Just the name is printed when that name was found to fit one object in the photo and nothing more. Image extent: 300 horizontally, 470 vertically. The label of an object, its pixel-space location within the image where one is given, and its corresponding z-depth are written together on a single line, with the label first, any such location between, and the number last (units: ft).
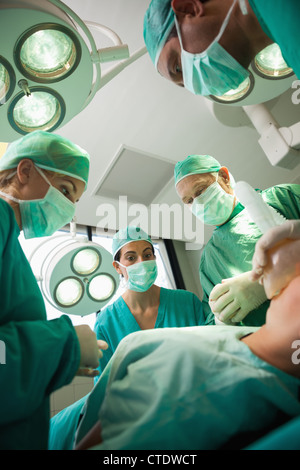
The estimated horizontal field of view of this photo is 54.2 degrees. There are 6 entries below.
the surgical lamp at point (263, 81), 5.18
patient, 2.02
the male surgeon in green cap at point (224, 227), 4.61
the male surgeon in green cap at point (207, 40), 3.31
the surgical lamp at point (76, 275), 7.01
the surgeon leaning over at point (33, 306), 2.46
